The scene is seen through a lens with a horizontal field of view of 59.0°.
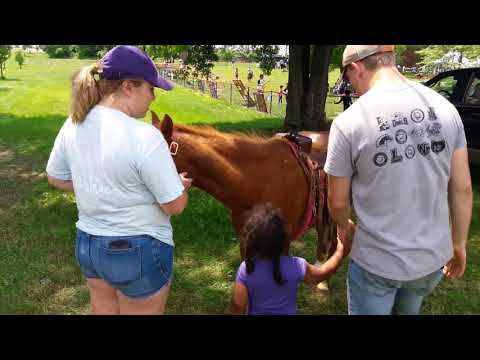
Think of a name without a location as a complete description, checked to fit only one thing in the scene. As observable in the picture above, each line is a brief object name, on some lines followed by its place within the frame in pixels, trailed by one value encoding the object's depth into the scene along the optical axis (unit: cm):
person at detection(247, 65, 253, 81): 3977
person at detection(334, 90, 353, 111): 1431
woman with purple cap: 194
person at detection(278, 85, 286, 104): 2163
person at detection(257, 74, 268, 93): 2719
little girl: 212
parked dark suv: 813
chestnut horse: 321
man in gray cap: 183
